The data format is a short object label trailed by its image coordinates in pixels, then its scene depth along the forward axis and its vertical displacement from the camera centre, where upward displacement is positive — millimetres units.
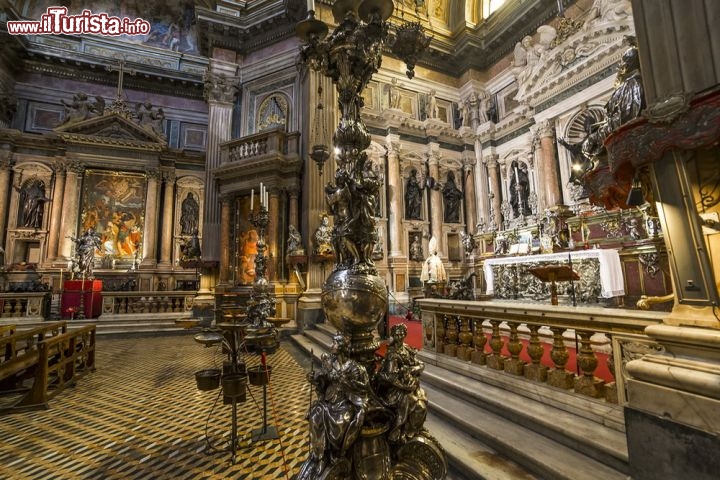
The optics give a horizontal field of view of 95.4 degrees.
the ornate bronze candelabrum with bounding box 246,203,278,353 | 6117 -307
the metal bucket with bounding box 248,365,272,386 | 2820 -816
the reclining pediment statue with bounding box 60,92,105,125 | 13403 +7321
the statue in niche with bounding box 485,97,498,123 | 13449 +6830
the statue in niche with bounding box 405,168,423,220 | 12734 +3101
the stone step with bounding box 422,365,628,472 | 1885 -985
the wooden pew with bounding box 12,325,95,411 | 3787 -1091
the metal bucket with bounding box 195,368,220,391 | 2633 -794
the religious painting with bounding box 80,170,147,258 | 13305 +3071
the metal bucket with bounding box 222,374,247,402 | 2604 -833
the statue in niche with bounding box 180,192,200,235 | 14859 +3078
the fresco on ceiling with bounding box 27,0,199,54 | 15344 +12764
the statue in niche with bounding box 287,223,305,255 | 8734 +998
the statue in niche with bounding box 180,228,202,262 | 10352 +967
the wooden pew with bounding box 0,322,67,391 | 3850 -913
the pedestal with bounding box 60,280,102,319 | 9328 -402
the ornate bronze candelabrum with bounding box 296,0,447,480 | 1646 -259
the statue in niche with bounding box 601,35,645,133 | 2121 +1198
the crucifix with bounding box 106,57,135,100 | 14039 +9285
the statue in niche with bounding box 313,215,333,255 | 8555 +1021
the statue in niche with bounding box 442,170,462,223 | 13482 +3137
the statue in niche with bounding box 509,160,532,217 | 11922 +3177
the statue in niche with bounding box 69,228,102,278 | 10516 +960
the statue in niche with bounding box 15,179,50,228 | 12750 +3173
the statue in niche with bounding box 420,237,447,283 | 9219 +245
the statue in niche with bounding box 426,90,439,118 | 13302 +6942
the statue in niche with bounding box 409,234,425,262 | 12172 +960
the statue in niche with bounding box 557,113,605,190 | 2525 +1025
